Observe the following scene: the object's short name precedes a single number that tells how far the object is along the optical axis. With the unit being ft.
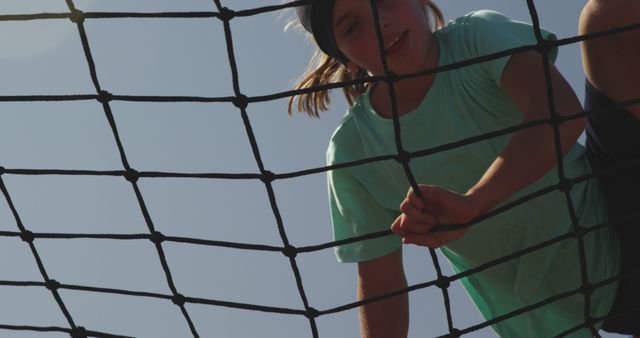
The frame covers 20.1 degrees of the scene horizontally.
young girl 7.25
